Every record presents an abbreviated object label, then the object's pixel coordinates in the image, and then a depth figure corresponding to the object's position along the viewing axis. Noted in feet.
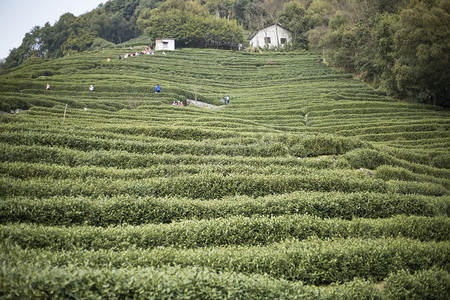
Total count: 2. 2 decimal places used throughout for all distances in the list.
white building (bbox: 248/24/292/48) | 286.05
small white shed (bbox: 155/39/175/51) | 265.54
